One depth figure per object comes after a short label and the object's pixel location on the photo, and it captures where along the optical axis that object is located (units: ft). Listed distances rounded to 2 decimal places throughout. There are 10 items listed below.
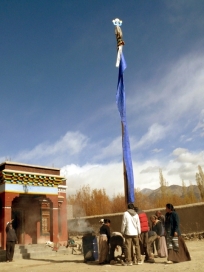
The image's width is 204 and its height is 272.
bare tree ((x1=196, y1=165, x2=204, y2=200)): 148.76
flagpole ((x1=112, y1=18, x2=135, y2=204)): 36.25
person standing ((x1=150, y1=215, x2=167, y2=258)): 31.38
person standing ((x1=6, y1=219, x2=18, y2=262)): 40.91
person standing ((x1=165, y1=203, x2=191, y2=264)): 26.30
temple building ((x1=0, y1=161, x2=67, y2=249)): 49.78
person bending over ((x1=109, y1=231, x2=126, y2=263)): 29.99
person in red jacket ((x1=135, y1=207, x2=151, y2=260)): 29.53
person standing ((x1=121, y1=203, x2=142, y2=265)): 27.48
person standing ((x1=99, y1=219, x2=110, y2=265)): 29.81
